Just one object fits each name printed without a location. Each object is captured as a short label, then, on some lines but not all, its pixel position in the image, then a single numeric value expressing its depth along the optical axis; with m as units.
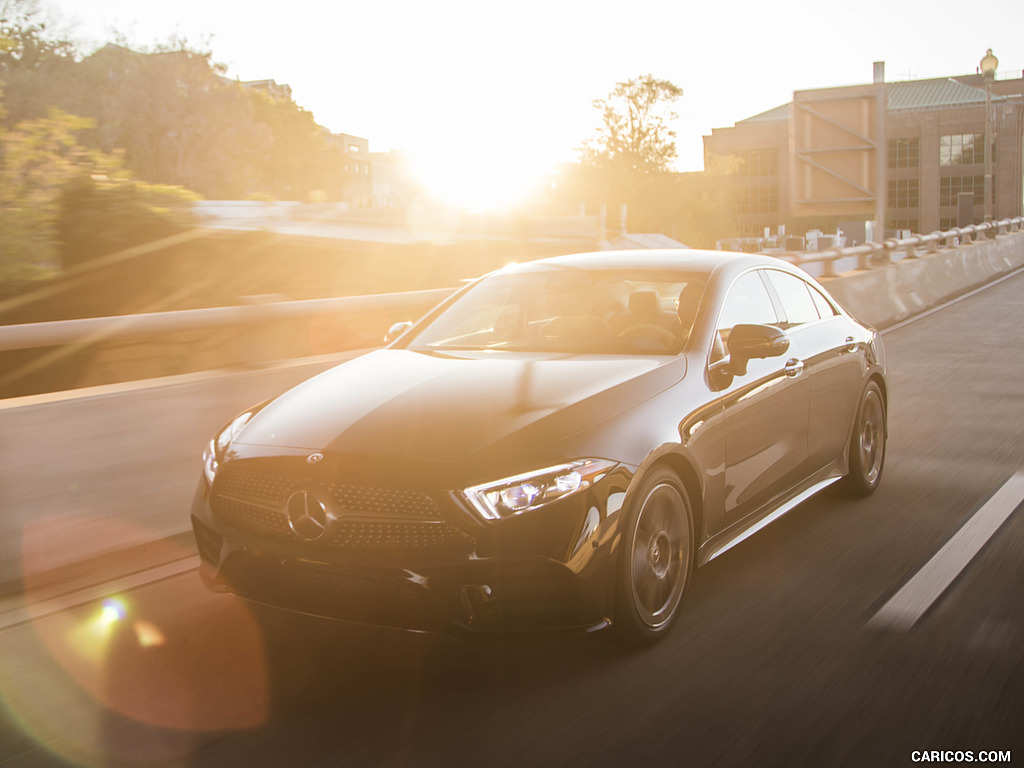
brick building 104.06
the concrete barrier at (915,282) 15.96
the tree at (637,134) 89.06
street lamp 38.56
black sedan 3.67
